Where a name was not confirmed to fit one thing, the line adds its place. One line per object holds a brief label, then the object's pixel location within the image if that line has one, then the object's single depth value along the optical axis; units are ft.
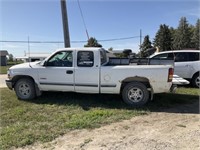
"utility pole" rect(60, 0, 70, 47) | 22.36
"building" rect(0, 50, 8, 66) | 108.71
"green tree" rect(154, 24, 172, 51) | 129.79
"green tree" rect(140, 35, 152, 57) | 133.31
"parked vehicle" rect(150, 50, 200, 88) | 22.11
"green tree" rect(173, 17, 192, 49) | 125.93
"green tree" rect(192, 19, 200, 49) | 123.66
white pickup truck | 14.67
